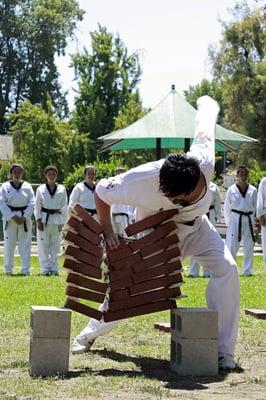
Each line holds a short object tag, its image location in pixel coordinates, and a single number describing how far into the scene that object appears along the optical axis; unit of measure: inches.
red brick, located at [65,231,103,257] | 281.9
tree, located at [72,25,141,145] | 2007.9
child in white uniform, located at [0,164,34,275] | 705.6
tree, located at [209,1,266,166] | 1915.6
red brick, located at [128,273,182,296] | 280.4
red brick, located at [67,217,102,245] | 283.0
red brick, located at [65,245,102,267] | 281.4
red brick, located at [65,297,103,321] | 282.2
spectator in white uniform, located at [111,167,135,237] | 691.5
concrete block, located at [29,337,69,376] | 269.4
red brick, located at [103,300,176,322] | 281.6
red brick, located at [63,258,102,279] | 281.0
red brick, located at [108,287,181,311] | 281.3
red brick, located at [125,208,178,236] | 281.7
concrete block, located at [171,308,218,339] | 274.7
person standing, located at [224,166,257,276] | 721.6
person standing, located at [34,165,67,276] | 710.5
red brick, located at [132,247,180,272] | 279.3
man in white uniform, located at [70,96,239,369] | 266.5
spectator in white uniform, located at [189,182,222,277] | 709.3
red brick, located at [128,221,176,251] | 279.7
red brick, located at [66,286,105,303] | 282.0
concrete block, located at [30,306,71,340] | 272.1
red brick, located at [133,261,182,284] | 279.7
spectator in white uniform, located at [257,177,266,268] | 653.3
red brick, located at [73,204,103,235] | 283.6
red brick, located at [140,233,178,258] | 279.6
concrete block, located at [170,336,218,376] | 273.9
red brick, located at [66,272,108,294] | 281.9
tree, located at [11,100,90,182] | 1977.1
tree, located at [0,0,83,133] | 2952.8
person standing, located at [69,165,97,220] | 702.5
